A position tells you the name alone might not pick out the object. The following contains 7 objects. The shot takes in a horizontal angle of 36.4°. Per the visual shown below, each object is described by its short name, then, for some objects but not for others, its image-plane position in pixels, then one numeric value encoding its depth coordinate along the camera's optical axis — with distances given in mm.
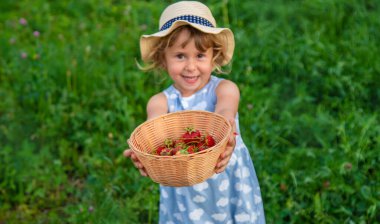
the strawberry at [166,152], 2451
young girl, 2666
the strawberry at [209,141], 2504
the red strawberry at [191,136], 2555
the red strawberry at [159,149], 2596
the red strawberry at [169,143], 2619
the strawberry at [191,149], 2433
